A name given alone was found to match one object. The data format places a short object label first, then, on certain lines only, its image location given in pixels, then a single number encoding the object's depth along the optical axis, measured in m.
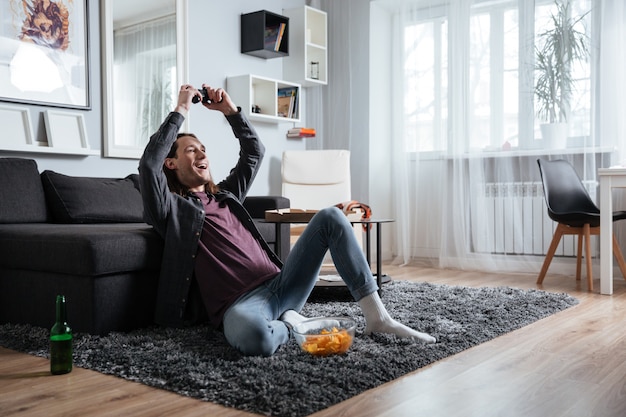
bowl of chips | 1.98
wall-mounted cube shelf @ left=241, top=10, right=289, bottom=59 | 4.77
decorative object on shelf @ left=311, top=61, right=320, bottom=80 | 5.28
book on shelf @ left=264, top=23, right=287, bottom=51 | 4.88
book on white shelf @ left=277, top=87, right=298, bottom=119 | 5.06
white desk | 3.53
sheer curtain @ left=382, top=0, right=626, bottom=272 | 4.28
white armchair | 4.82
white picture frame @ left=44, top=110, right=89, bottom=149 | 3.50
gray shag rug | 1.66
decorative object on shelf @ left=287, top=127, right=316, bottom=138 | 5.21
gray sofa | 2.32
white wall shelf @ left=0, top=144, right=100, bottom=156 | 3.32
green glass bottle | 1.88
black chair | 3.80
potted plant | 4.35
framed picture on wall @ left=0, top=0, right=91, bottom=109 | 3.36
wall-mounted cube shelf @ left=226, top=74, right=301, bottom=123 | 4.65
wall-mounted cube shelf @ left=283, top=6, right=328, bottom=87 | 5.11
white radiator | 4.53
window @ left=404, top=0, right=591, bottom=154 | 4.50
